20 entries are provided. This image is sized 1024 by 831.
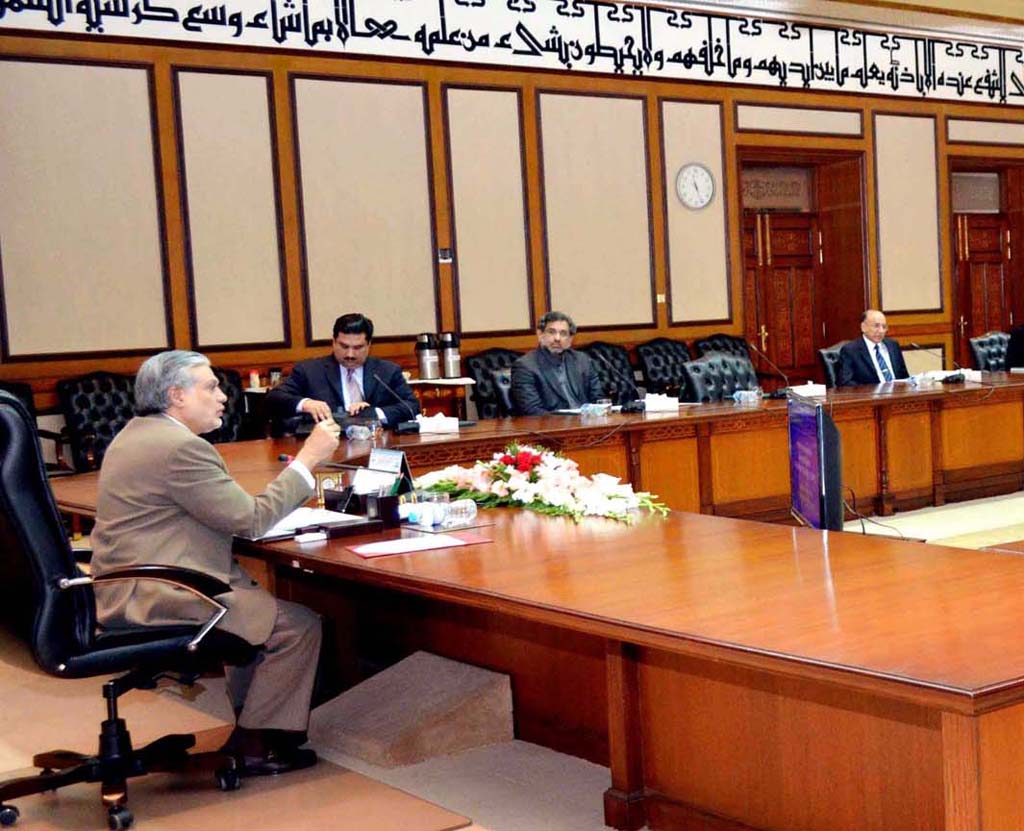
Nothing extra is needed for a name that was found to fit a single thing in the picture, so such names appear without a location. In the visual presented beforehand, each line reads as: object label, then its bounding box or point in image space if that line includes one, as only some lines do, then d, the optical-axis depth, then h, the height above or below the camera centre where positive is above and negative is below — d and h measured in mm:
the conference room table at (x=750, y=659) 2014 -585
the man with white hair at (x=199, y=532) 3164 -486
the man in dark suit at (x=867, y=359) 8297 -402
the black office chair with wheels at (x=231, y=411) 7590 -470
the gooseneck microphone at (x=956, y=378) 7762 -518
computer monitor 3344 -445
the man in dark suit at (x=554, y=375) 6953 -337
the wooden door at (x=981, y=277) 12320 +111
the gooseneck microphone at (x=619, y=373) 9172 -449
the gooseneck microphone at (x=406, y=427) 6031 -488
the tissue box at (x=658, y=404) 6668 -495
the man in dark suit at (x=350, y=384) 6250 -294
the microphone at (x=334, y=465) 4094 -447
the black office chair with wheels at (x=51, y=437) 7125 -526
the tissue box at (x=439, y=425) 6070 -489
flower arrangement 3650 -504
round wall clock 10164 +917
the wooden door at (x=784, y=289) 11086 +89
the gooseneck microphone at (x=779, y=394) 7312 -522
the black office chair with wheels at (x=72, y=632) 2891 -664
